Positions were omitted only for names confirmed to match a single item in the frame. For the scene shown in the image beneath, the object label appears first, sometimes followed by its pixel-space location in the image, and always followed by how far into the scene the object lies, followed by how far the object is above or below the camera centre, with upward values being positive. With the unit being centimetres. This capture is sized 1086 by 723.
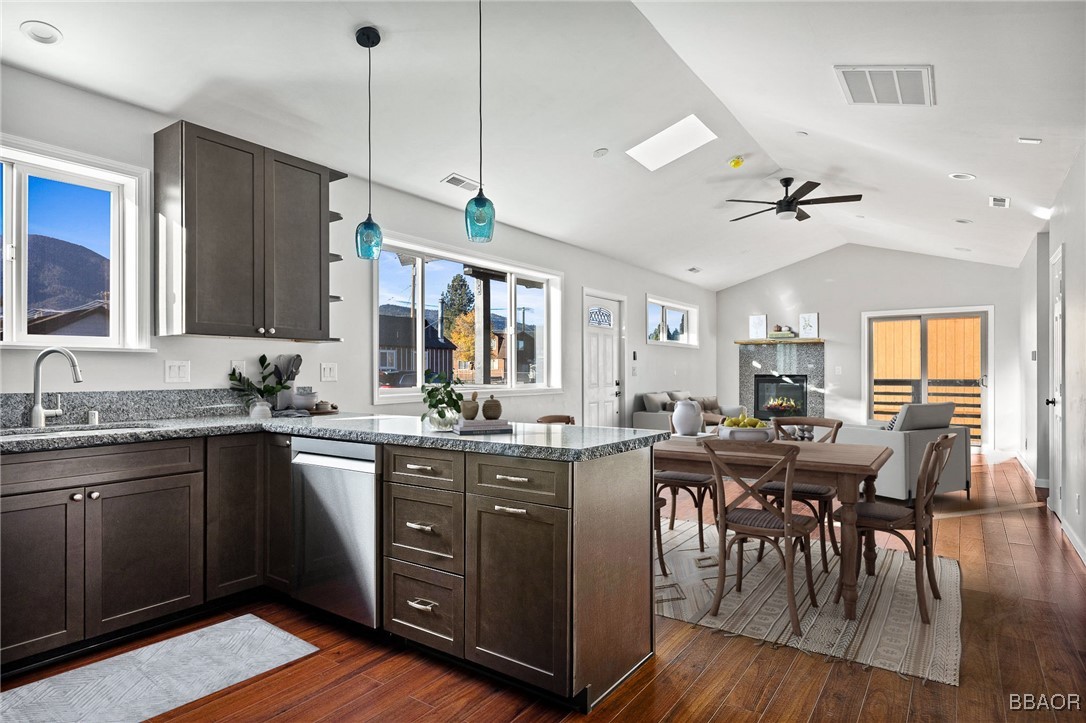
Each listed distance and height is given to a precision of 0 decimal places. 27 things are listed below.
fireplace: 1030 -56
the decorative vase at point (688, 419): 384 -35
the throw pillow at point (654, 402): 845 -53
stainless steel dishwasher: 264 -73
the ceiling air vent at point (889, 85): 323 +154
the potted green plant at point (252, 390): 376 -17
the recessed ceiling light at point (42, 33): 272 +148
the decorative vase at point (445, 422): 265 -25
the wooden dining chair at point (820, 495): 345 -75
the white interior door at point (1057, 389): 445 -20
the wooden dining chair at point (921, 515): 290 -73
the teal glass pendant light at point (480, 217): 267 +63
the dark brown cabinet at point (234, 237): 326 +70
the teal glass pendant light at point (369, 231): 313 +70
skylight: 519 +190
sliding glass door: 893 -2
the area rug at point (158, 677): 218 -122
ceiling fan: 596 +161
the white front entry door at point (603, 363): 758 +0
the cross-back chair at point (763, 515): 277 -74
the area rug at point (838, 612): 254 -120
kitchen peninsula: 213 -69
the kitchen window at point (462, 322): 514 +40
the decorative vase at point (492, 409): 263 -20
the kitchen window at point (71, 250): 308 +60
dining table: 287 -53
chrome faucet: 280 -8
